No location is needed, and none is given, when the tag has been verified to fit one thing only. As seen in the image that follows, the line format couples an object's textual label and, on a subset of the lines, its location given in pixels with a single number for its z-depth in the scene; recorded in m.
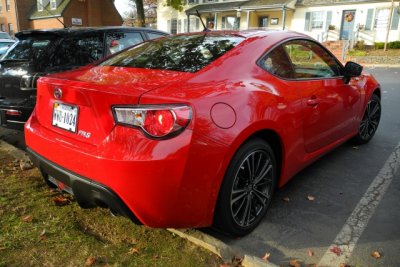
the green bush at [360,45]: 25.02
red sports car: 2.22
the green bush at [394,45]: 23.56
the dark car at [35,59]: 4.51
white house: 25.34
